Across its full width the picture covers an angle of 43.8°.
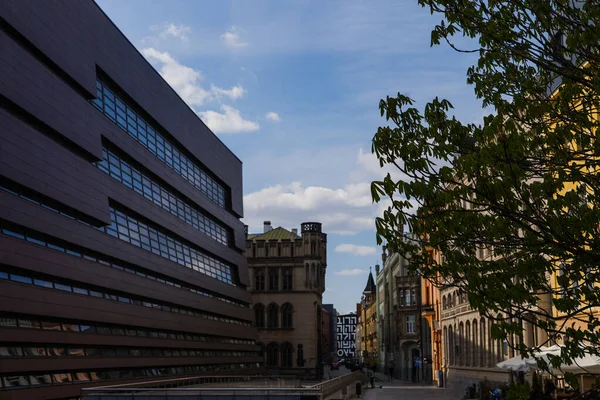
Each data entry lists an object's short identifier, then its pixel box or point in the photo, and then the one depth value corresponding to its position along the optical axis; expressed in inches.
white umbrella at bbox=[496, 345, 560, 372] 1178.0
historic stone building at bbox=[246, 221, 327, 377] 3821.4
